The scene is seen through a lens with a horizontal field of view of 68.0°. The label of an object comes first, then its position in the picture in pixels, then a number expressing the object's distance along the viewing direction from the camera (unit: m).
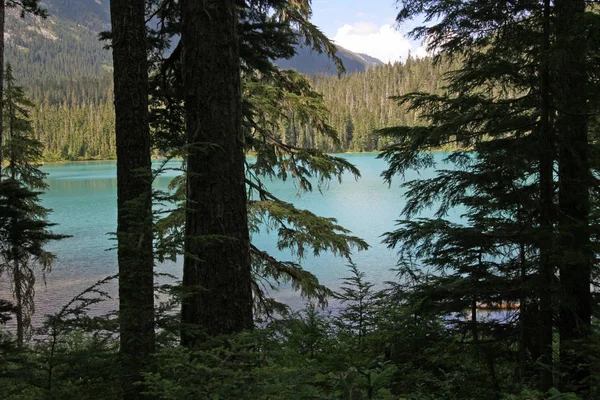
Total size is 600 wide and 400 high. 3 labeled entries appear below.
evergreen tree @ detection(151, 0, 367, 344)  4.99
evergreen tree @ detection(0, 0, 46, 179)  5.27
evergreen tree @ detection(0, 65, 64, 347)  9.96
